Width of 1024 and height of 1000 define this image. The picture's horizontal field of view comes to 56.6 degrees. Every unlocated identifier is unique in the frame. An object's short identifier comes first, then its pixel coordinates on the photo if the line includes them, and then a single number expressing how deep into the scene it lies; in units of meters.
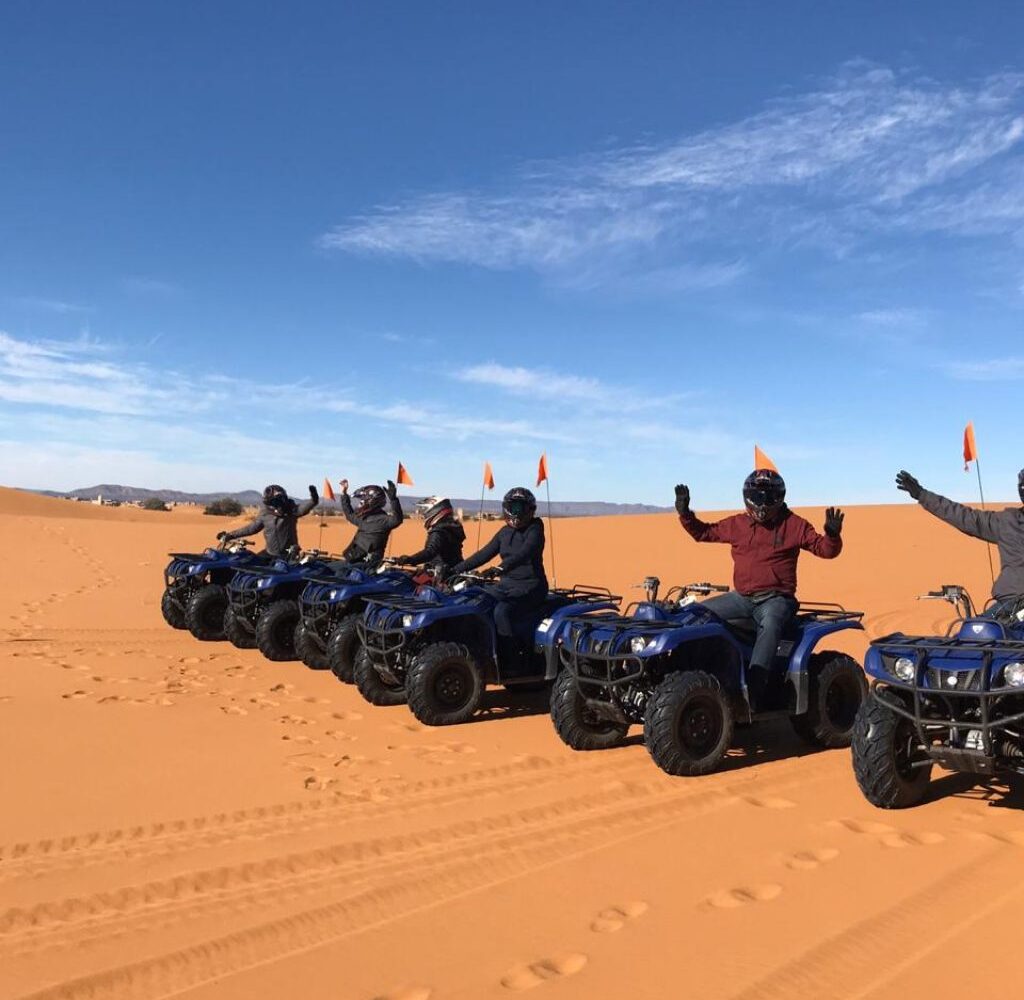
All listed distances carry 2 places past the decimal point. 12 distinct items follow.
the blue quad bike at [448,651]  7.41
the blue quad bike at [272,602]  10.31
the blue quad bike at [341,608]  8.85
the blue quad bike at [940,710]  4.61
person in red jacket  6.30
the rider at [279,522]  12.09
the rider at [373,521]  10.94
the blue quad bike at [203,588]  11.96
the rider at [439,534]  9.42
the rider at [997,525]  5.83
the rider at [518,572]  7.92
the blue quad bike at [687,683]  5.83
